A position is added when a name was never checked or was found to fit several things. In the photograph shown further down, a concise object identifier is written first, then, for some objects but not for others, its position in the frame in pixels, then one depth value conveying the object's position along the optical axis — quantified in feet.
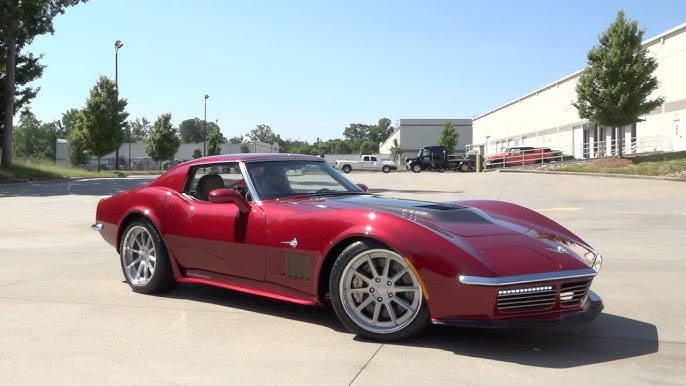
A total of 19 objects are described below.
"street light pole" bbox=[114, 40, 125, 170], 164.82
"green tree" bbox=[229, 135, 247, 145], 551.84
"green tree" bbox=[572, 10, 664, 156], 111.55
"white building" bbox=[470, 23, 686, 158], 125.39
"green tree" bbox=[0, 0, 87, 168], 106.63
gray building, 371.76
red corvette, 12.79
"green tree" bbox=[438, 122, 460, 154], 282.97
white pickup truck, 179.32
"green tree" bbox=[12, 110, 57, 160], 428.56
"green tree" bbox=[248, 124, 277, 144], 396.37
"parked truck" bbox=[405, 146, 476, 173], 160.14
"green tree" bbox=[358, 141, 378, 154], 440.45
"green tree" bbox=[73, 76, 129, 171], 162.09
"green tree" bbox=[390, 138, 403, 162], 360.71
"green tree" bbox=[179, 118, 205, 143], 558.85
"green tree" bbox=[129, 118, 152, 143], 571.28
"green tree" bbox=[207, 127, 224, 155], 258.57
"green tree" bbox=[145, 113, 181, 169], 208.13
